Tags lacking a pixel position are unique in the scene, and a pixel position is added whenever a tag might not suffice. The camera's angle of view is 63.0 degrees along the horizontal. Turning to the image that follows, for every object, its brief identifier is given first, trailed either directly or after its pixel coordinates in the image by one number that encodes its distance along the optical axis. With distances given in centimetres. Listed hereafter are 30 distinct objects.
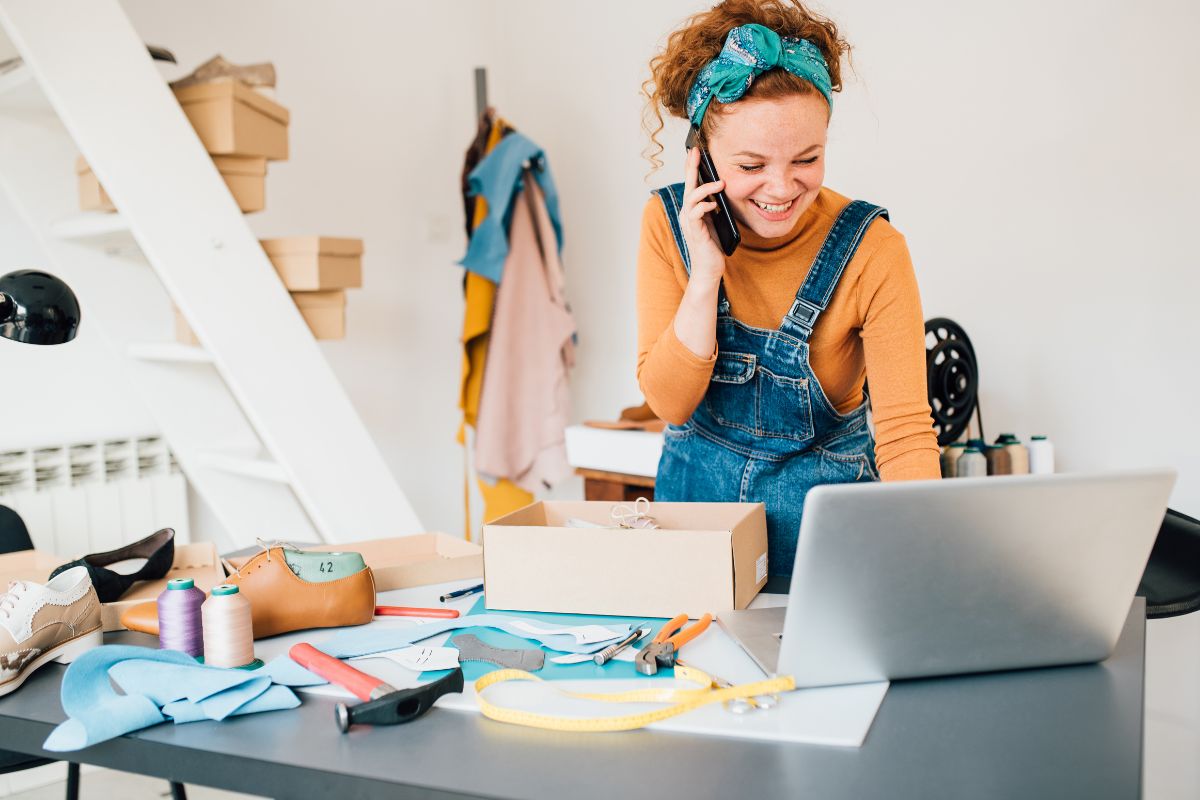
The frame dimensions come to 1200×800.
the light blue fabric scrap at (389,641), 97
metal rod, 343
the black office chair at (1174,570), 161
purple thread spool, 106
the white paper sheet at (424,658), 101
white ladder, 184
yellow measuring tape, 86
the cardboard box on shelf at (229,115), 198
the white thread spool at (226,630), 101
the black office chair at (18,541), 169
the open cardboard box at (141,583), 119
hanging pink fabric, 323
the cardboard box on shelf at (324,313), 217
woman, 130
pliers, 98
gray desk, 76
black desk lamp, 106
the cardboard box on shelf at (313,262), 207
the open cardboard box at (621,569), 113
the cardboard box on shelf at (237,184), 208
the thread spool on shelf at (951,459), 218
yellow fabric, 321
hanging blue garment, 313
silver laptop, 83
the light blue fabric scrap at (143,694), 89
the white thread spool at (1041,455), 227
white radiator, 251
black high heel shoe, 125
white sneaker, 101
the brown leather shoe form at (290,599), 111
